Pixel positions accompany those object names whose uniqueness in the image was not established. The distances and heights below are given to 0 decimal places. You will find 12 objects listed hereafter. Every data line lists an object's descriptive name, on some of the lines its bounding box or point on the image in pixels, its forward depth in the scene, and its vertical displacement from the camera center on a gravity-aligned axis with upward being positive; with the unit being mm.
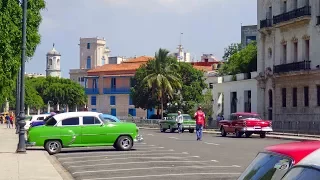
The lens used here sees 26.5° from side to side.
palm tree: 83062 +3957
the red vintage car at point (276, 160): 5469 -420
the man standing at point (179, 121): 50528 -862
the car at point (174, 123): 52562 -1107
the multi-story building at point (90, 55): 146875 +11761
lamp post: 25469 -6
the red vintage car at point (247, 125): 41594 -939
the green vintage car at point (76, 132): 26672 -900
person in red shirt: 35203 -601
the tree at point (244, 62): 76875 +5556
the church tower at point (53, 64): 167375 +11184
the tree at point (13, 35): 28203 +3206
